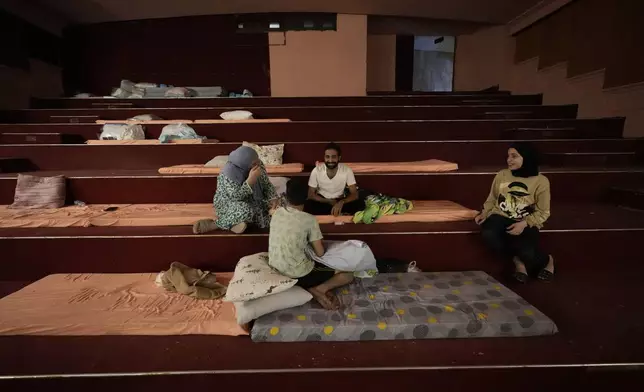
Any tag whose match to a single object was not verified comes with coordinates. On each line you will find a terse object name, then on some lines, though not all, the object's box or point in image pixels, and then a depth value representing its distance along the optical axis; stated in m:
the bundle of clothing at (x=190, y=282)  1.81
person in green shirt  1.61
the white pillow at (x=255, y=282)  1.49
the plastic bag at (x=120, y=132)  3.56
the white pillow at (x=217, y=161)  2.98
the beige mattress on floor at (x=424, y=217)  2.27
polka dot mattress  1.42
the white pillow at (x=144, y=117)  3.99
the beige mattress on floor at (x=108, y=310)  1.49
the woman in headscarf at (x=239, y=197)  2.14
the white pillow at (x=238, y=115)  4.08
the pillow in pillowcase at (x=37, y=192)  2.62
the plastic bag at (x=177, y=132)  3.51
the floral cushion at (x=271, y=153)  3.24
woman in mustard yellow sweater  1.97
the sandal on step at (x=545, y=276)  2.00
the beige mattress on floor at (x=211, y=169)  2.90
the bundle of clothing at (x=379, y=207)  2.28
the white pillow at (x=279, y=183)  2.65
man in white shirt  2.47
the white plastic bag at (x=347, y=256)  1.67
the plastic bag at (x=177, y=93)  5.11
